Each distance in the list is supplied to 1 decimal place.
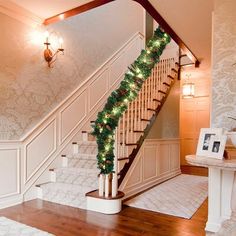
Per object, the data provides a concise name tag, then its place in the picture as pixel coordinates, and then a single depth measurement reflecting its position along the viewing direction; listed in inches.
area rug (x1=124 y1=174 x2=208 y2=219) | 129.4
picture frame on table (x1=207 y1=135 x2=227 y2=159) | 74.7
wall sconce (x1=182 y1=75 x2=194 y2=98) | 261.7
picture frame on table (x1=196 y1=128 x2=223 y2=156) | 79.9
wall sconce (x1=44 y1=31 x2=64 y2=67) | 151.4
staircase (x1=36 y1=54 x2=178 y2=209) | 138.5
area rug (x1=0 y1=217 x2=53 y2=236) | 95.2
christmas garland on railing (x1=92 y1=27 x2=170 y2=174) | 125.5
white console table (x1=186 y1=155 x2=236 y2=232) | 93.4
